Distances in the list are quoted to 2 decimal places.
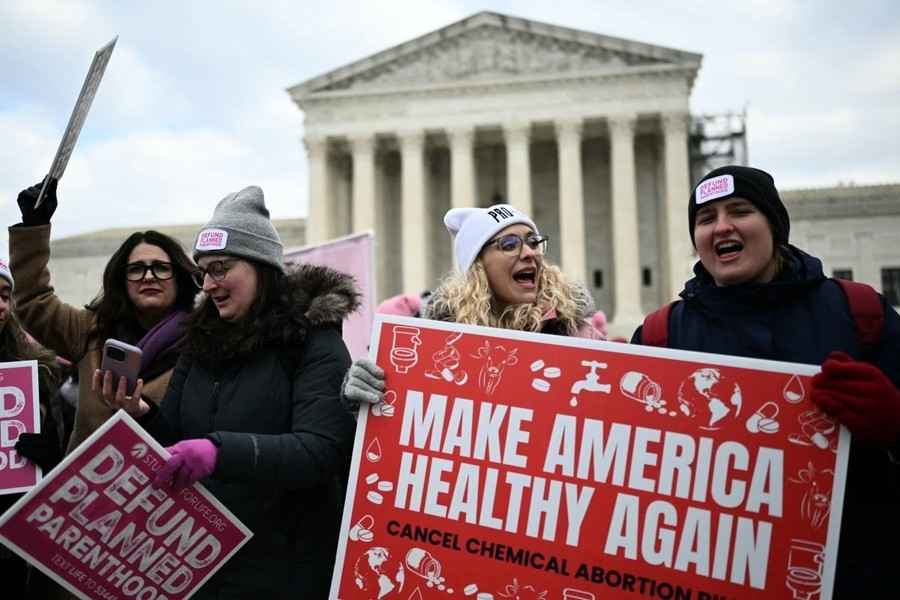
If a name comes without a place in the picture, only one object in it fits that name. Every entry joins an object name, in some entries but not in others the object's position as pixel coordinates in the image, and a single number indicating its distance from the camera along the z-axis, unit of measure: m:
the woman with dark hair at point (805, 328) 2.14
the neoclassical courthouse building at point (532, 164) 31.81
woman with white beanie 3.19
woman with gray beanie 2.53
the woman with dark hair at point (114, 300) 3.70
